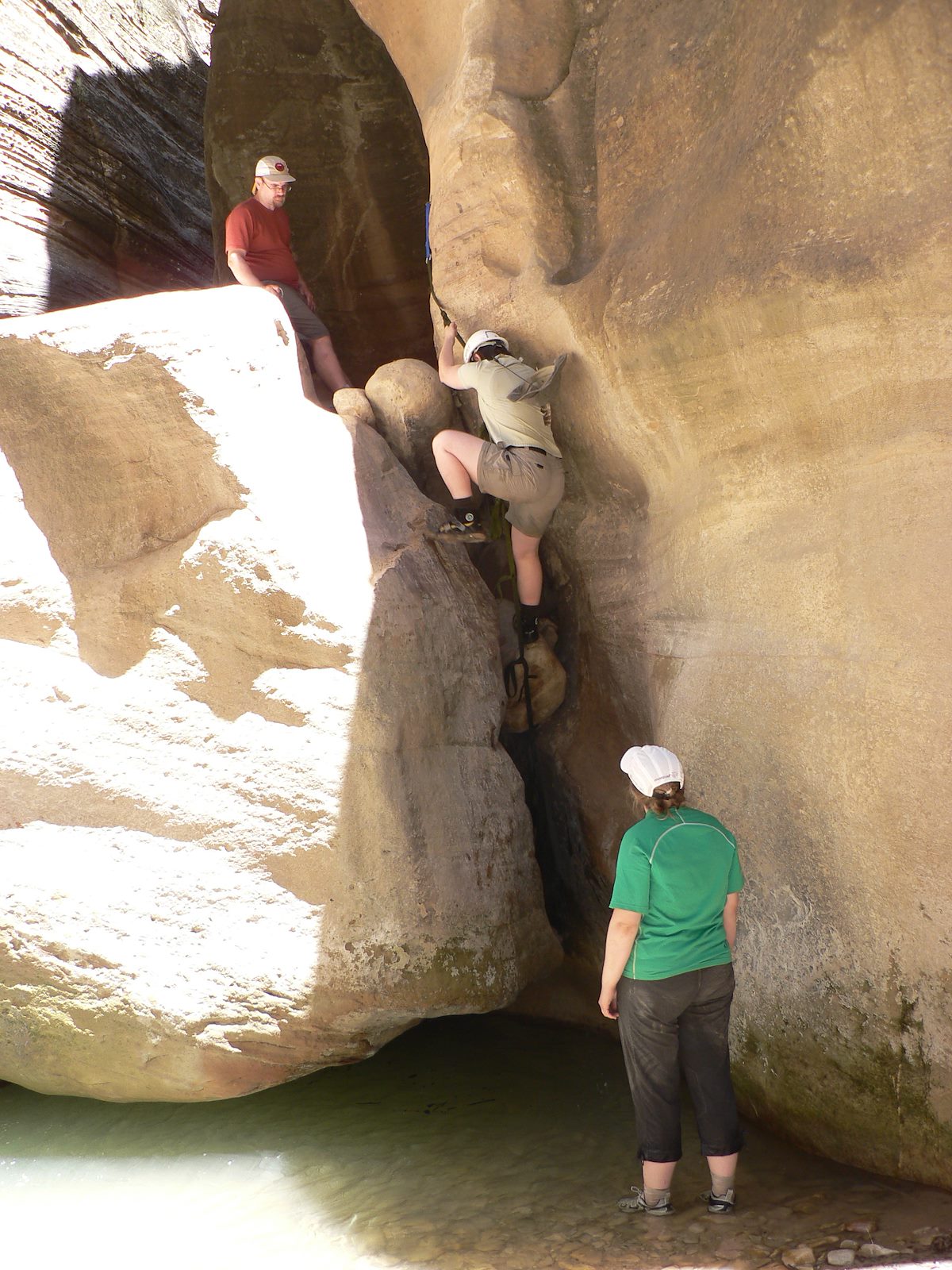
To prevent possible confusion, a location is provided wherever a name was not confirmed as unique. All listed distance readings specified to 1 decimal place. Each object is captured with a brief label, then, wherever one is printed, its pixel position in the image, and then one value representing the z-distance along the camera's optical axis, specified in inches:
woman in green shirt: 115.3
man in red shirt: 213.6
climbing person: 171.3
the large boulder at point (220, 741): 145.9
